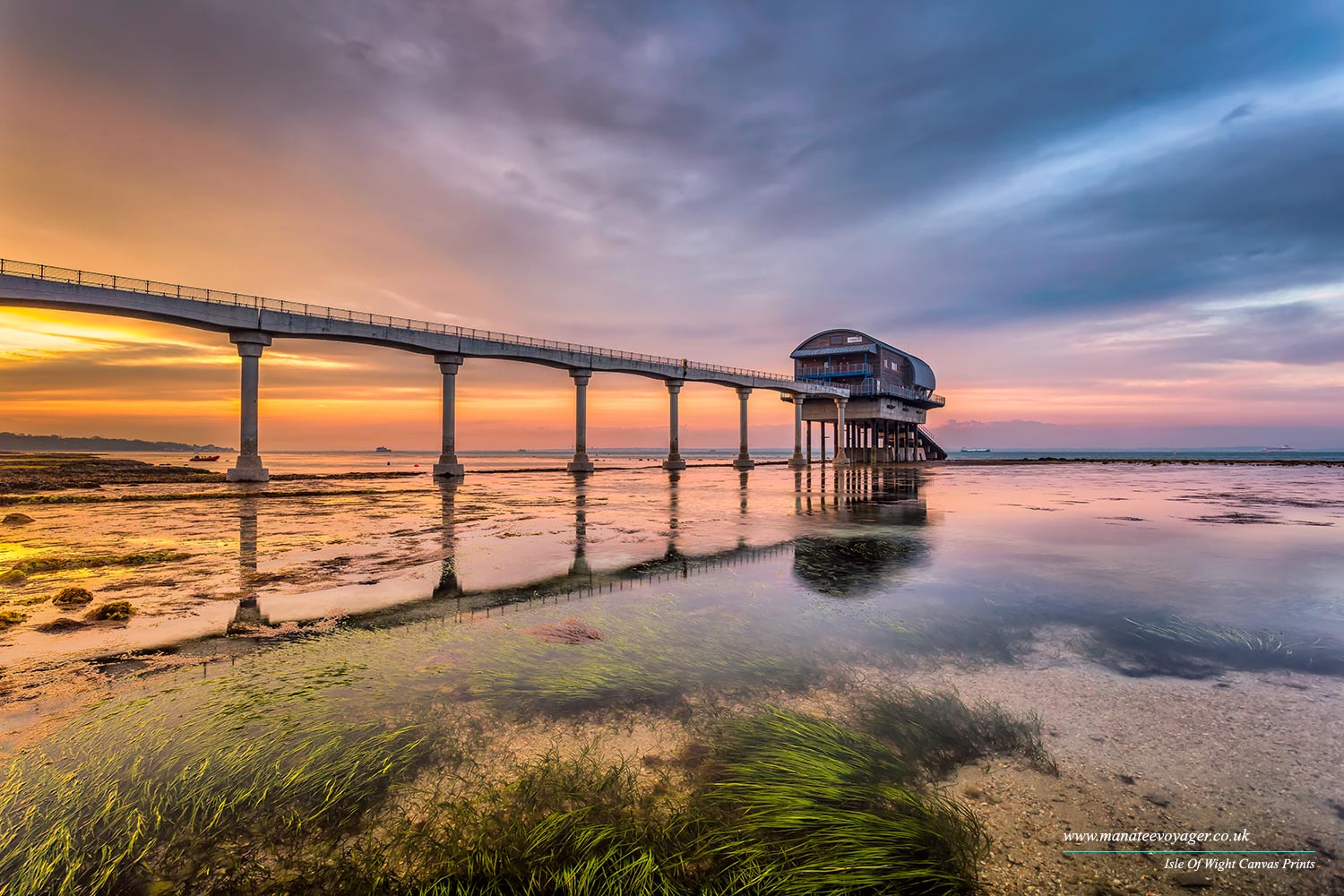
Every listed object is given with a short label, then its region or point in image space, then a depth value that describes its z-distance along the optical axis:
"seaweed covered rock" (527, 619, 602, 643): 6.25
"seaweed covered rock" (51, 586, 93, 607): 7.28
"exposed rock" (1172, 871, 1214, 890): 2.57
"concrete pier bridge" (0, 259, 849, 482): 25.94
